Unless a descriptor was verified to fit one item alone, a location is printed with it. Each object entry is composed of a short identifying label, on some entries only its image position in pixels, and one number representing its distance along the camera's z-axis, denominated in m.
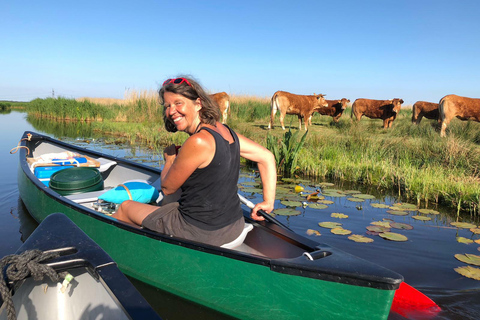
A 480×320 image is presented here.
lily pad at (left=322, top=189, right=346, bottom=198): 6.30
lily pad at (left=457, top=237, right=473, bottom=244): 4.37
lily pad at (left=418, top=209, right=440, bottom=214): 5.43
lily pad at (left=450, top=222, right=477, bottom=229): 4.84
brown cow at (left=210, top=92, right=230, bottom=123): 15.81
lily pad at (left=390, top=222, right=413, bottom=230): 4.84
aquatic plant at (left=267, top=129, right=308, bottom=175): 7.78
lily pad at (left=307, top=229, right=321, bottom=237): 4.67
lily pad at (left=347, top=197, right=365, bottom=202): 6.04
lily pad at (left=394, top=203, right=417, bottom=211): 5.62
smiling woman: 2.57
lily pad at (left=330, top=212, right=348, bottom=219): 5.21
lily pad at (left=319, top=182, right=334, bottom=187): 7.08
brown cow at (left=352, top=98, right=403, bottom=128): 16.30
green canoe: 2.23
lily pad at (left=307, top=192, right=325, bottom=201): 6.08
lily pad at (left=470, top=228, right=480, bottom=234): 4.64
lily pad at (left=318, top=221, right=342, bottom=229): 4.84
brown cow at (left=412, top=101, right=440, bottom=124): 14.60
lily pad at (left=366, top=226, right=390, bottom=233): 4.74
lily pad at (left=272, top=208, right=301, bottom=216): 5.30
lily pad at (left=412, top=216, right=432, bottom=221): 5.13
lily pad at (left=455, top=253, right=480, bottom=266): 3.75
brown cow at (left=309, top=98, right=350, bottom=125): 18.07
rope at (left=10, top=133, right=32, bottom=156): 7.44
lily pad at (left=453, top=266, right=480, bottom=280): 3.53
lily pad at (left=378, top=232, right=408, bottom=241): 4.47
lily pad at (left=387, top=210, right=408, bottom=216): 5.39
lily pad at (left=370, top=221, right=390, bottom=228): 4.90
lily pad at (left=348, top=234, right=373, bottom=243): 4.41
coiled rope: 1.50
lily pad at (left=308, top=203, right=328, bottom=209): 5.61
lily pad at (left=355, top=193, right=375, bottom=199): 6.21
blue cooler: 5.63
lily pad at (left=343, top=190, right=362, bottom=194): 6.51
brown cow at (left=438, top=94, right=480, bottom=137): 11.87
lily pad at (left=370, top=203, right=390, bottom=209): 5.70
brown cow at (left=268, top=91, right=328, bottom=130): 15.41
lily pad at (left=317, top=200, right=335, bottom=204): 5.95
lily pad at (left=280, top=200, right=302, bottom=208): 5.72
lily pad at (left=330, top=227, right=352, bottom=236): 4.60
